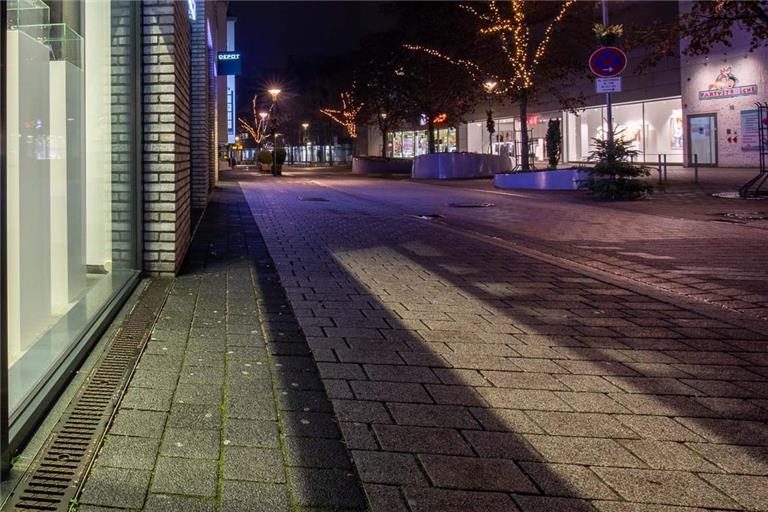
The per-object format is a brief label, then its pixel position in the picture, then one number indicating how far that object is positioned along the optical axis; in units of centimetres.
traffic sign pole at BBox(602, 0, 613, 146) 1825
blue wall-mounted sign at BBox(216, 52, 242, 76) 2534
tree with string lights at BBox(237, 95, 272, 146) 8850
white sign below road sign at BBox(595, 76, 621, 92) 1694
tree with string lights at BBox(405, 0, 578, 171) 2572
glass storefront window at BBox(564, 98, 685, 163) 3975
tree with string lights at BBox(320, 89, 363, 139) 5353
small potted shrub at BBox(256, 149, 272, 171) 4647
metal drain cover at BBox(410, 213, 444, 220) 1428
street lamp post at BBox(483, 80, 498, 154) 2955
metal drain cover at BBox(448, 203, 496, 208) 1706
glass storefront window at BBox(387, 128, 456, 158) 6013
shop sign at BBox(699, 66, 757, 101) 3306
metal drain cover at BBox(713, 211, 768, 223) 1295
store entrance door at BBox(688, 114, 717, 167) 3547
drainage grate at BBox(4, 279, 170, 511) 279
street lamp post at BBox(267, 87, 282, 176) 4056
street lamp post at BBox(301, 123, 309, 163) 7188
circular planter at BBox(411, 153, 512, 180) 3306
